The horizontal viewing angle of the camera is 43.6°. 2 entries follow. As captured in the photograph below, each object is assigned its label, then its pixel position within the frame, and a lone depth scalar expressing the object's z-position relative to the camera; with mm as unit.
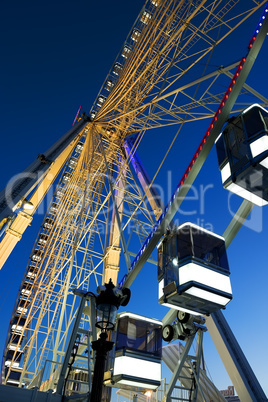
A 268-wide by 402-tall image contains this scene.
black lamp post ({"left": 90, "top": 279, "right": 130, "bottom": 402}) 5141
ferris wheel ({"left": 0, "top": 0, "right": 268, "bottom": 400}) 7785
